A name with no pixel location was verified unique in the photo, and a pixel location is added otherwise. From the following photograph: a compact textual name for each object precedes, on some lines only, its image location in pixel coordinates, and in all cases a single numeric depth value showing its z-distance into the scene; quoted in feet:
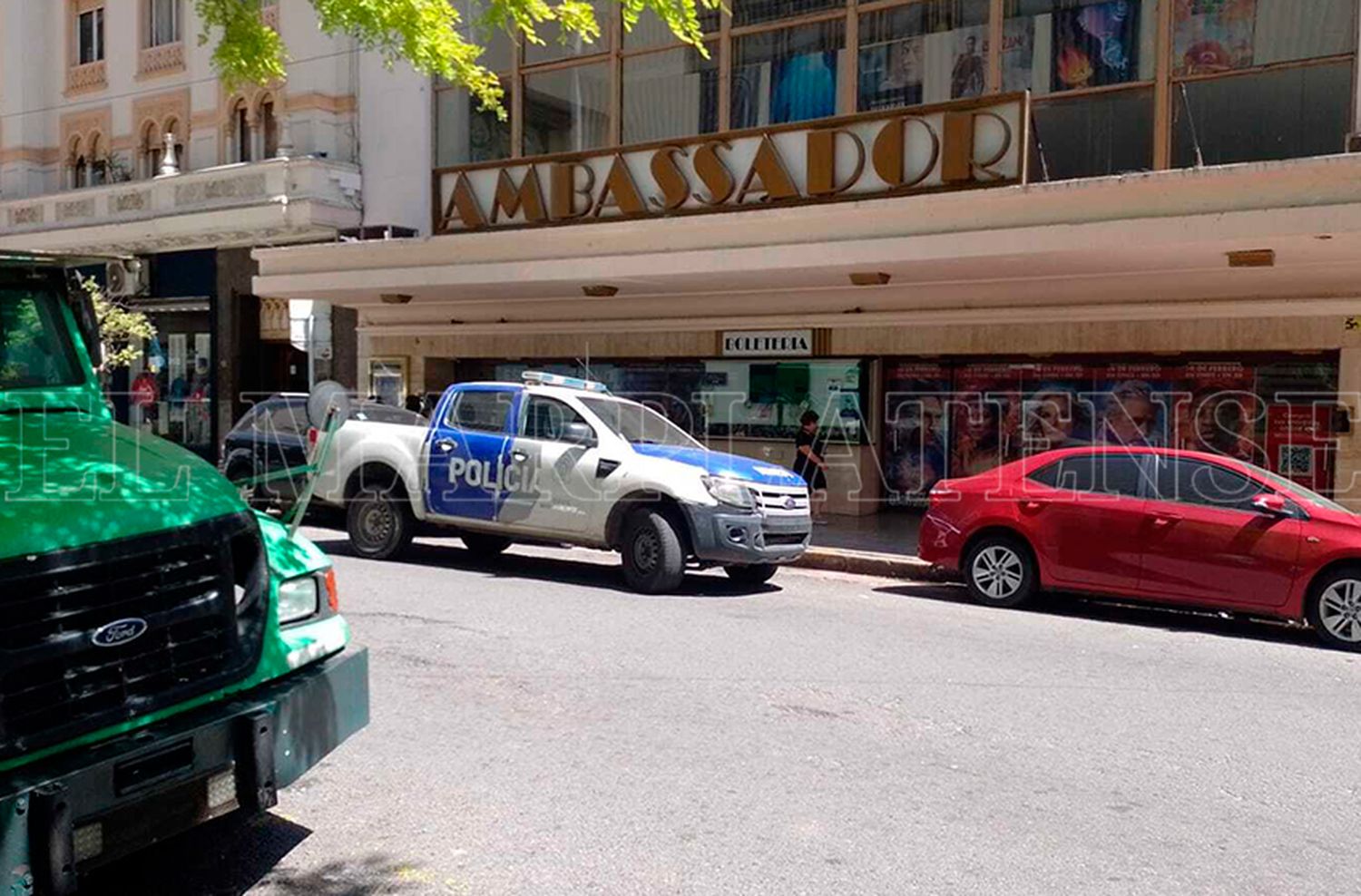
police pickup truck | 32.96
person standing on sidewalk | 50.90
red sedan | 29.07
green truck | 10.67
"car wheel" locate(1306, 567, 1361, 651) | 28.60
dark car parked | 47.16
